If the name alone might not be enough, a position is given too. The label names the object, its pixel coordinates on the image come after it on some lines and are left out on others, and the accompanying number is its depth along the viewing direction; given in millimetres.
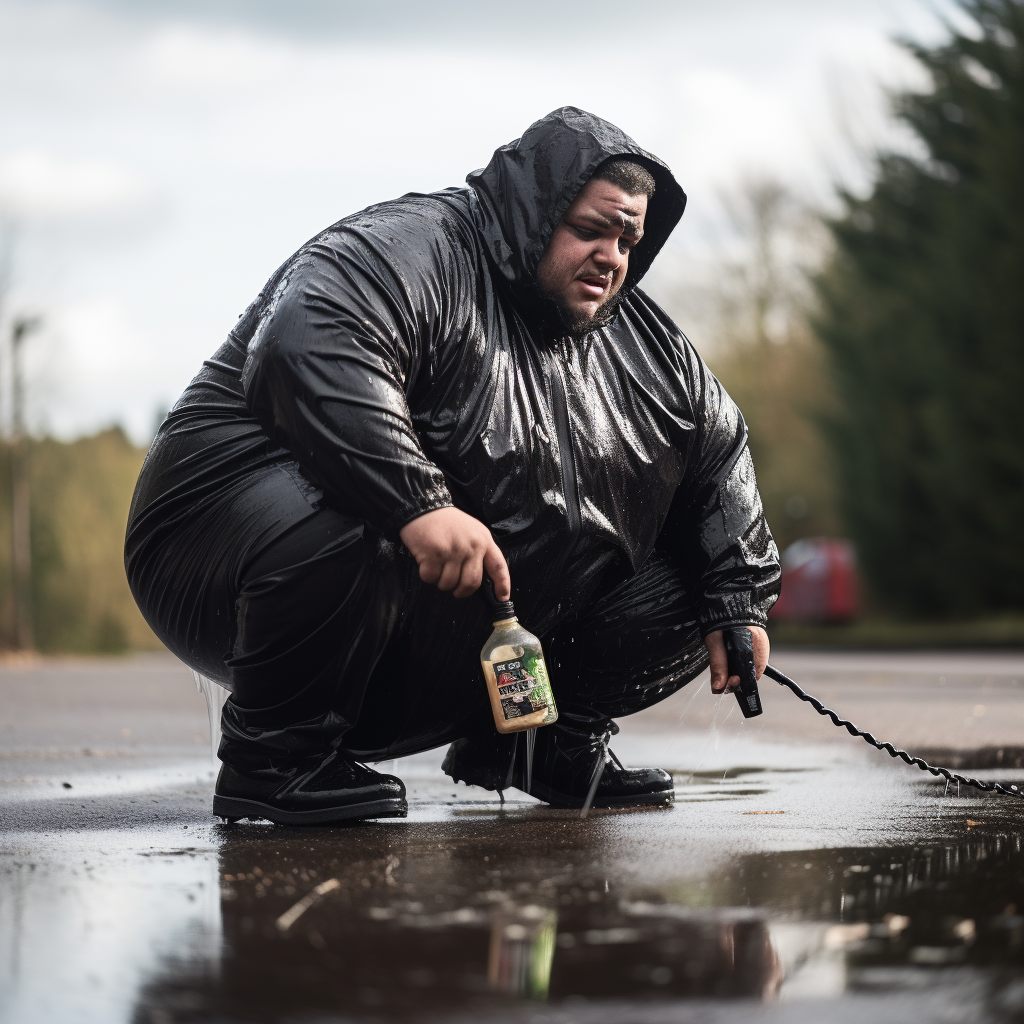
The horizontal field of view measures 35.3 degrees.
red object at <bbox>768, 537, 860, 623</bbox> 24938
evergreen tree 19578
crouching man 3203
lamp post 26031
